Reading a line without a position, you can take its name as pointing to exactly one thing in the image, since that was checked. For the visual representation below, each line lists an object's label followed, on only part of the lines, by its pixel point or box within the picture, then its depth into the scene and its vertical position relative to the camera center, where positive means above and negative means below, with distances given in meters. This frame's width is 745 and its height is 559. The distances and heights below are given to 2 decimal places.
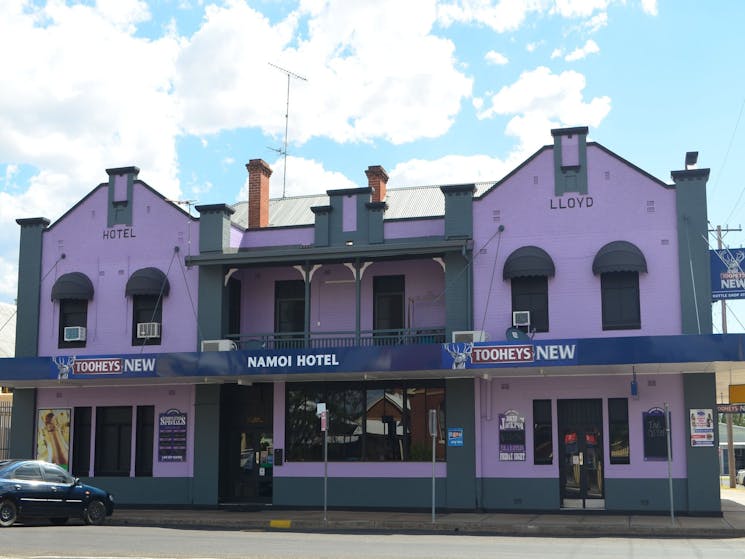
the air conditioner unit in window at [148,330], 27.52 +2.54
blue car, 20.67 -1.75
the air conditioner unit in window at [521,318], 24.53 +2.62
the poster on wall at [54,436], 28.33 -0.55
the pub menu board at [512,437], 24.45 -0.44
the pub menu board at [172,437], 27.22 -0.54
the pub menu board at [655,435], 23.42 -0.35
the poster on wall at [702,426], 23.02 -0.14
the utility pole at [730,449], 36.53 -1.19
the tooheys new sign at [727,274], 23.25 +3.59
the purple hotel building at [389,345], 23.56 +1.88
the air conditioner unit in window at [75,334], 28.30 +2.49
